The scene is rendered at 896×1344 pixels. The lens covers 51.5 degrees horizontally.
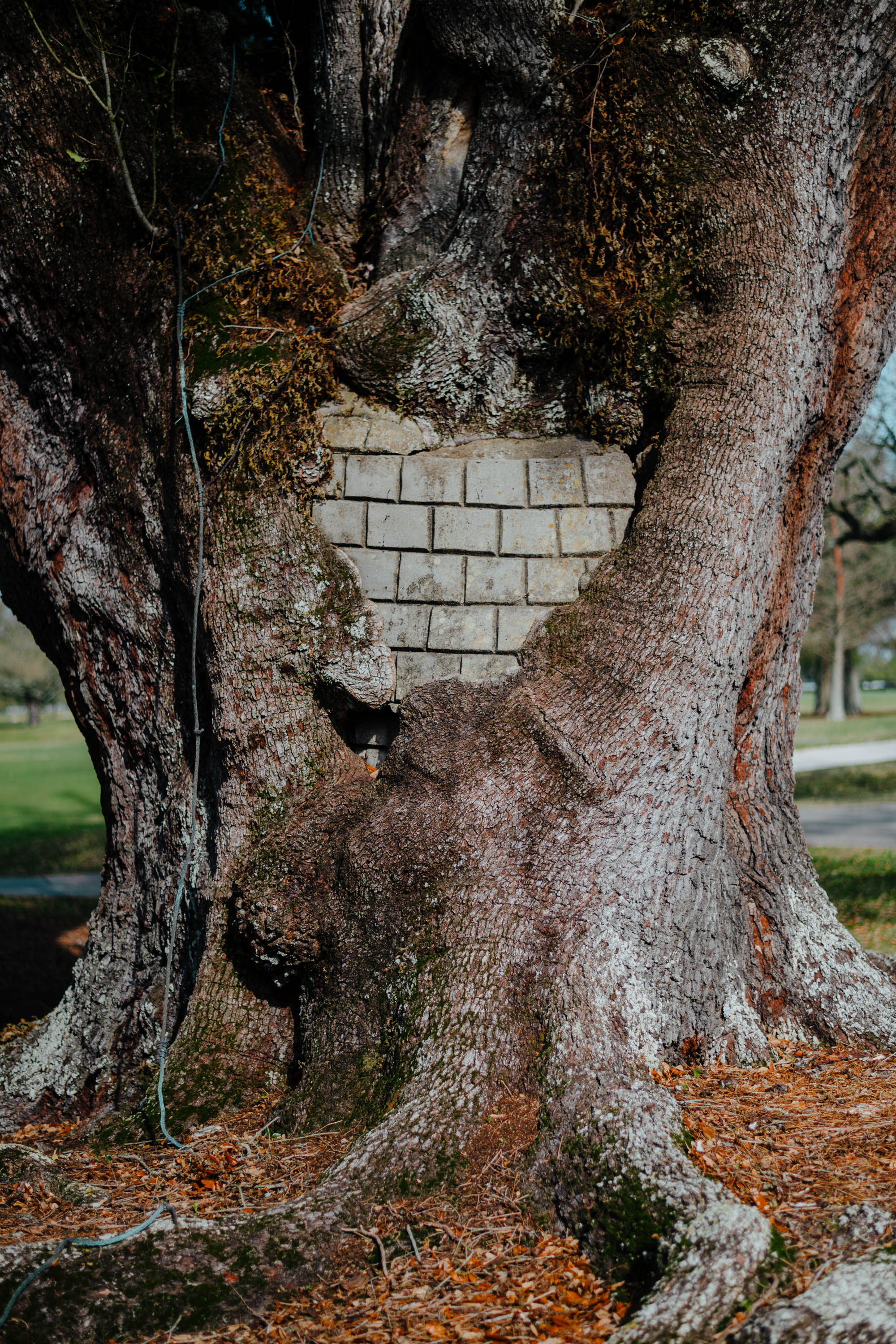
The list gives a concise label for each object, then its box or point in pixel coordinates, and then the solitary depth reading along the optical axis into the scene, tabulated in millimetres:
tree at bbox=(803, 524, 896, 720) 30203
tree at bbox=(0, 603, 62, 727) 42750
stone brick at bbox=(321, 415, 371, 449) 3631
